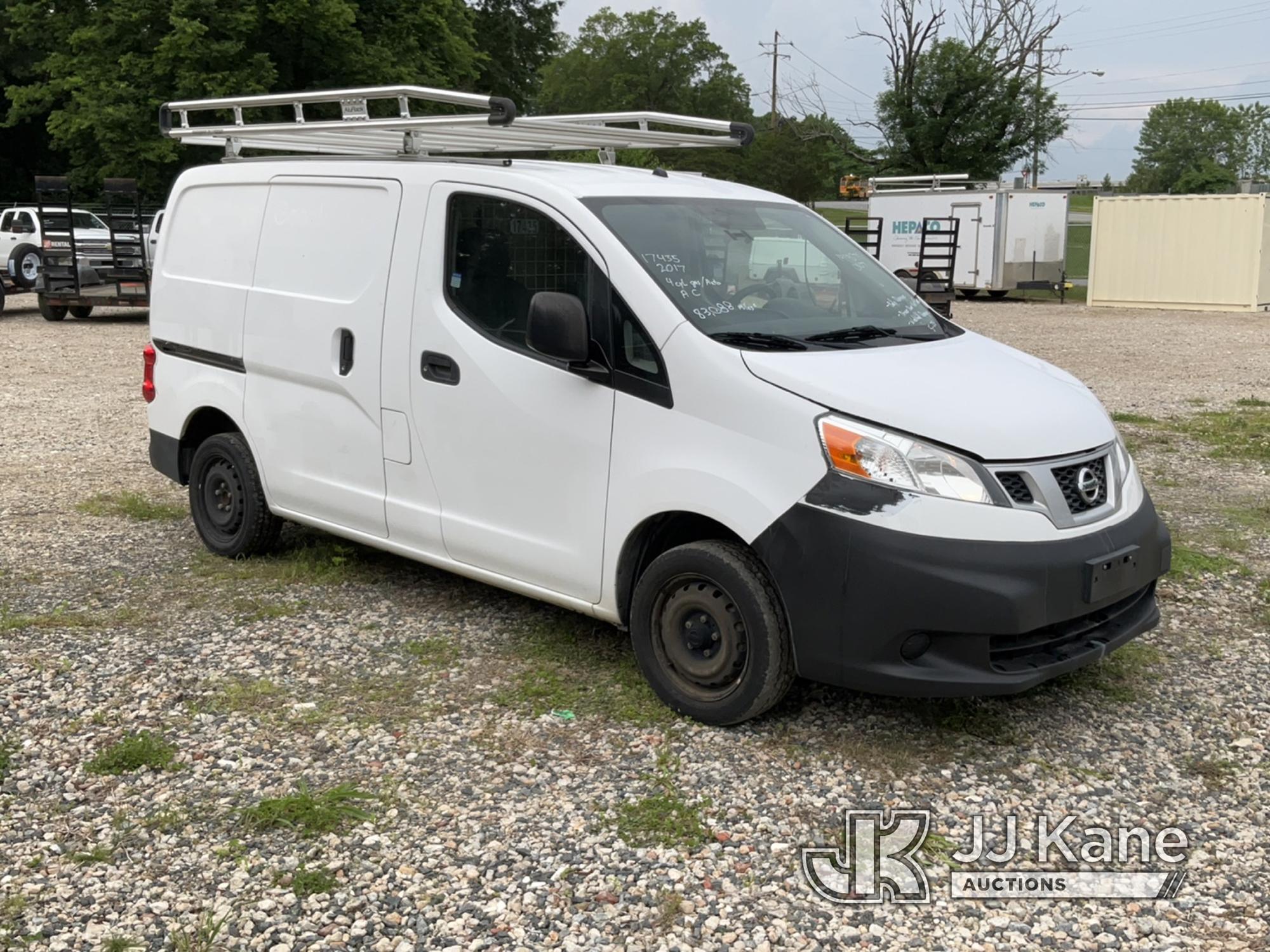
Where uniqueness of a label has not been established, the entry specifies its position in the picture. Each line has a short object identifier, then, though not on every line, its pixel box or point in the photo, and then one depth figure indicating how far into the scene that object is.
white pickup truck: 19.97
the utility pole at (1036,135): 44.47
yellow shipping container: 25.92
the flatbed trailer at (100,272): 19.94
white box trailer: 27.33
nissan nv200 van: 3.82
